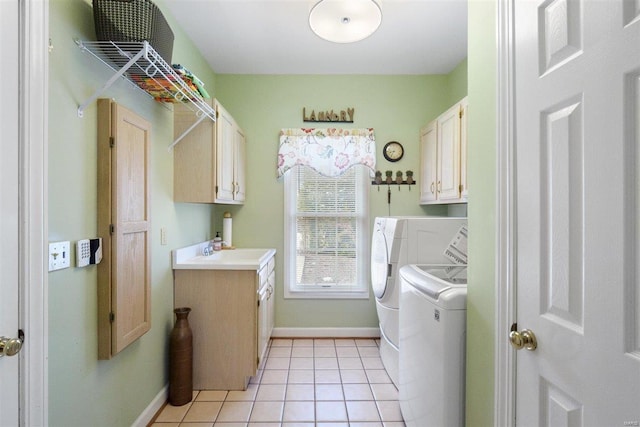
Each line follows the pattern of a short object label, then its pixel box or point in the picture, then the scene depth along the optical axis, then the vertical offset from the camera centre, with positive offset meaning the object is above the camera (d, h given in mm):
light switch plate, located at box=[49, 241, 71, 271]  1250 -164
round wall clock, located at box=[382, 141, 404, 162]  3369 +649
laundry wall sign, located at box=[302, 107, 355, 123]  3354 +1012
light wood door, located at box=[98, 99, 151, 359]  1529 -56
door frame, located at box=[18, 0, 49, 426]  1015 +26
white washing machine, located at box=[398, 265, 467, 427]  1399 -640
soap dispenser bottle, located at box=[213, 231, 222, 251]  3070 -288
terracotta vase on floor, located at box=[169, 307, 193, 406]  2184 -1007
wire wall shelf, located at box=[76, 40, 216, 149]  1452 +738
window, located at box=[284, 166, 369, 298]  3410 -205
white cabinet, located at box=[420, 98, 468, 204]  2449 +473
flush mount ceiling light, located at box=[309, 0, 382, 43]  1747 +1095
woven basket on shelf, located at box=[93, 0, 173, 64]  1410 +858
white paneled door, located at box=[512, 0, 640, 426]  665 +8
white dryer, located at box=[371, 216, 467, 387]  2377 -262
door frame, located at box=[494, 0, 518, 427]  1030 -33
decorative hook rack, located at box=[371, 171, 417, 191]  3367 +357
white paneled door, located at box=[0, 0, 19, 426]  946 +19
